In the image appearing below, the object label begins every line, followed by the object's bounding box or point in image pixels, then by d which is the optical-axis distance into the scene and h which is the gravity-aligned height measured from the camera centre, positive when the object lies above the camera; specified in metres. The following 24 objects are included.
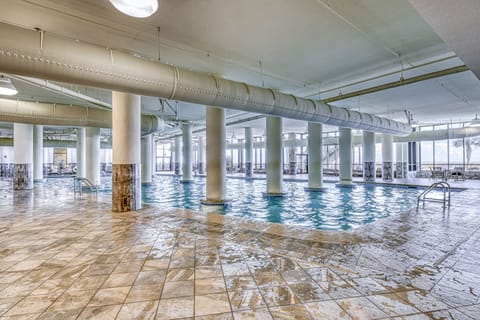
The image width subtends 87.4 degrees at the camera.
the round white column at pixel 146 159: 14.59 +0.17
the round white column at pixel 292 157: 20.84 +0.32
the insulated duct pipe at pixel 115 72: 2.97 +1.30
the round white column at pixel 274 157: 9.53 +0.15
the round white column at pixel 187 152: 15.08 +0.58
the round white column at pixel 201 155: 21.99 +0.59
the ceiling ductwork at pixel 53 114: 6.71 +1.44
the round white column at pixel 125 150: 5.78 +0.28
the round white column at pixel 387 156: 15.29 +0.25
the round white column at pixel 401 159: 17.59 +0.06
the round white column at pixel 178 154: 21.89 +0.68
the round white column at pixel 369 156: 14.35 +0.24
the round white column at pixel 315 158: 11.25 +0.12
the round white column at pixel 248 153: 17.81 +0.59
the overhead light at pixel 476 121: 10.70 +1.65
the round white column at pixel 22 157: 10.82 +0.26
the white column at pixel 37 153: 13.70 +0.55
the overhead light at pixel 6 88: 5.12 +1.55
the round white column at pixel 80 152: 13.68 +0.59
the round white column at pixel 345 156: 12.54 +0.22
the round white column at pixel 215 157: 7.43 +0.13
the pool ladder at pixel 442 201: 5.99 -1.05
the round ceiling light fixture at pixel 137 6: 2.42 +1.55
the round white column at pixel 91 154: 11.76 +0.39
